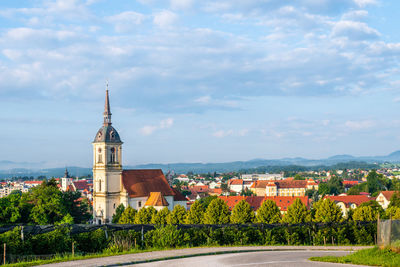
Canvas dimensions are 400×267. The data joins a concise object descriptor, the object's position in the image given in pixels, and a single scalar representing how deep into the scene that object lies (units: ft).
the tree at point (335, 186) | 549.95
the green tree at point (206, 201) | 360.03
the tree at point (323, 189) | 516.32
